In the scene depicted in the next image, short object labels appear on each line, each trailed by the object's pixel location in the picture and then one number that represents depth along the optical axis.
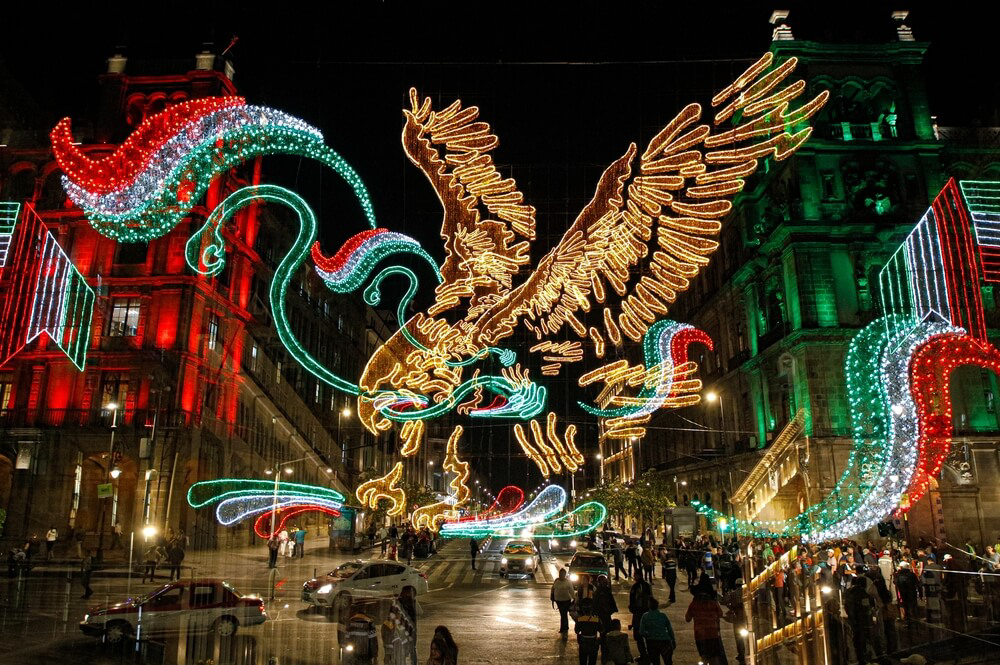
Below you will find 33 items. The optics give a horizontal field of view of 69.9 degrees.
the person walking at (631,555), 24.26
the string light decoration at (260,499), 33.81
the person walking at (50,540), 31.70
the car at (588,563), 24.42
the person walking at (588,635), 10.82
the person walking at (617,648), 9.85
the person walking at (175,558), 25.70
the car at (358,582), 18.30
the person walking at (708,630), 10.86
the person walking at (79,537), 29.75
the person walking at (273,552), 28.03
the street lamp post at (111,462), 30.09
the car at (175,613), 13.69
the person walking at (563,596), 15.26
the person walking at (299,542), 36.09
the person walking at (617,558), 29.27
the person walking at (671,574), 22.06
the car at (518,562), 28.52
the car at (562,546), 47.53
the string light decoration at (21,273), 18.70
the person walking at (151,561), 25.77
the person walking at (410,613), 9.04
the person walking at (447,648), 7.94
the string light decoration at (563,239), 17.55
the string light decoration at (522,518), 30.83
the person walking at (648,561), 26.42
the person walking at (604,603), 12.02
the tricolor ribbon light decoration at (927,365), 14.42
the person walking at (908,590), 17.58
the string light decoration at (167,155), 19.16
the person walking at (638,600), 12.23
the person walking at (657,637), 10.47
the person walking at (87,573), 20.68
